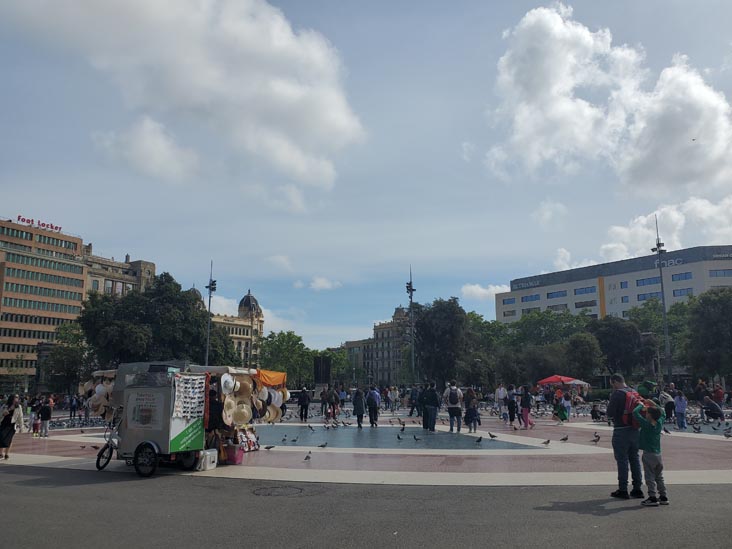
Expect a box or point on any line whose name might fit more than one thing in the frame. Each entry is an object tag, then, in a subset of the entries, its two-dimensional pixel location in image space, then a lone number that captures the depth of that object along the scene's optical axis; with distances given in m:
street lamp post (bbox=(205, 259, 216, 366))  47.44
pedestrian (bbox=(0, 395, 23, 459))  14.25
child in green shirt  8.48
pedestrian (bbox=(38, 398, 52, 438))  21.41
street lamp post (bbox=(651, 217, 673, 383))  37.88
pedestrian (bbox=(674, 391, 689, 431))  22.42
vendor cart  11.73
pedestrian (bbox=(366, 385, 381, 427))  24.17
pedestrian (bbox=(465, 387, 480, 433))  21.17
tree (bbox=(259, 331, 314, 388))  111.19
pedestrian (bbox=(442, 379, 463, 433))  20.75
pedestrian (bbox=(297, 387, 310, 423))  28.66
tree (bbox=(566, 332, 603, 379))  58.44
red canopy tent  36.06
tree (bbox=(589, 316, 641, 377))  66.31
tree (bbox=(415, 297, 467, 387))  60.88
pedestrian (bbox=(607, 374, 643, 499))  9.04
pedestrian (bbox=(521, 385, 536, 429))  22.39
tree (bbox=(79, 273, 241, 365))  49.53
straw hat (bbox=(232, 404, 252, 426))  13.82
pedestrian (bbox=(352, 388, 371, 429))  24.00
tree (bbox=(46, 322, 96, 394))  65.50
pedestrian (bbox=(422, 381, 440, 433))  21.14
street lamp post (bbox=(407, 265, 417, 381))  43.03
